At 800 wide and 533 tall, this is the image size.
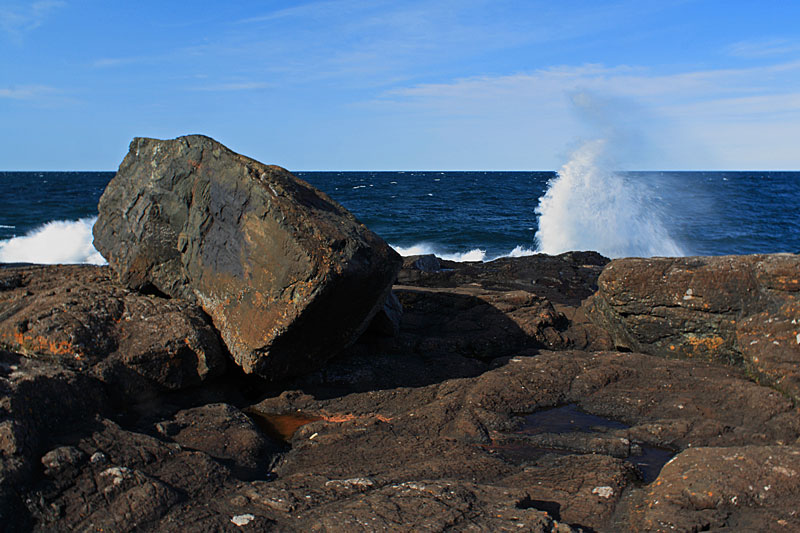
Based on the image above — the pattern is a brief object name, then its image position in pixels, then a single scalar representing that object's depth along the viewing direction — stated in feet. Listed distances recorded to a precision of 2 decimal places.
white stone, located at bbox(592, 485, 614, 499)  12.19
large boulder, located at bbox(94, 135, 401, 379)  17.13
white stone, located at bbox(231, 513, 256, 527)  10.75
